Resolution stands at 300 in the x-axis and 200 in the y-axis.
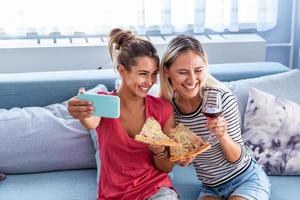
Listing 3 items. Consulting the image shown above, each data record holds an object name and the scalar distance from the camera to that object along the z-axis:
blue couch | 1.96
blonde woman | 1.72
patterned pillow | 2.04
